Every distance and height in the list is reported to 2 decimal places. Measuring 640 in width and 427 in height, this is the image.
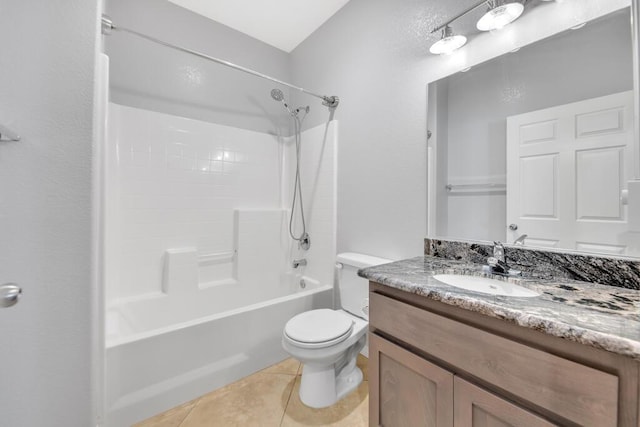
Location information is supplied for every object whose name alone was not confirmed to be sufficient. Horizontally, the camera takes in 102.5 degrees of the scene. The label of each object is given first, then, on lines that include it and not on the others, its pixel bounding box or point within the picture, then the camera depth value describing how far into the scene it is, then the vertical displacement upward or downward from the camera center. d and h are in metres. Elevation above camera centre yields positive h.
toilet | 1.35 -0.70
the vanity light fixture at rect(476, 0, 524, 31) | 1.12 +0.88
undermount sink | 0.97 -0.29
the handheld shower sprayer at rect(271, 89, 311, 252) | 2.43 +0.15
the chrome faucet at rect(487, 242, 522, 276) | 1.07 -0.22
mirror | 0.94 +0.30
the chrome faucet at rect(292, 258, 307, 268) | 2.41 -0.47
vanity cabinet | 0.57 -0.44
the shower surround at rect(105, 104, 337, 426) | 1.40 -0.33
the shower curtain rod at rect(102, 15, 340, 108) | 1.25 +0.93
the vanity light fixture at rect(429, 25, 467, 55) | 1.31 +0.89
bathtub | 1.27 -0.81
